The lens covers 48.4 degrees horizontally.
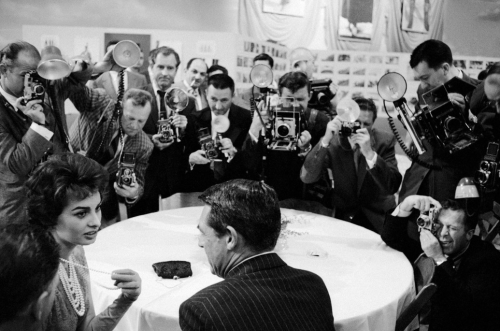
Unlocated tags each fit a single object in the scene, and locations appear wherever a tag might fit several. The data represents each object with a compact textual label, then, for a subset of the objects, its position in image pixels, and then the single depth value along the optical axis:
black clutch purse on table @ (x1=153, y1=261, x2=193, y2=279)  2.21
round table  1.96
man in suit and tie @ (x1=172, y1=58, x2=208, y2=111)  4.76
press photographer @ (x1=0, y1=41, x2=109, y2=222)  2.81
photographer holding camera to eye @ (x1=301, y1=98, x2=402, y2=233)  3.25
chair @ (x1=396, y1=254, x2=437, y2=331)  2.03
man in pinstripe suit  1.33
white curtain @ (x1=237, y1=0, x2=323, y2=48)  6.54
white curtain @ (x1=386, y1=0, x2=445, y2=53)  6.91
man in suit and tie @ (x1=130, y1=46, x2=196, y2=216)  3.57
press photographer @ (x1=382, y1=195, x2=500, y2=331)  2.31
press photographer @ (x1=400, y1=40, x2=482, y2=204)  3.12
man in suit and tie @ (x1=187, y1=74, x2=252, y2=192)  3.52
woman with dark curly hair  1.65
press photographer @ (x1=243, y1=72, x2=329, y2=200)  3.45
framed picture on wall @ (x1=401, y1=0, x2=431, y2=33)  6.91
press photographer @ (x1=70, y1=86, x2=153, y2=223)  3.33
